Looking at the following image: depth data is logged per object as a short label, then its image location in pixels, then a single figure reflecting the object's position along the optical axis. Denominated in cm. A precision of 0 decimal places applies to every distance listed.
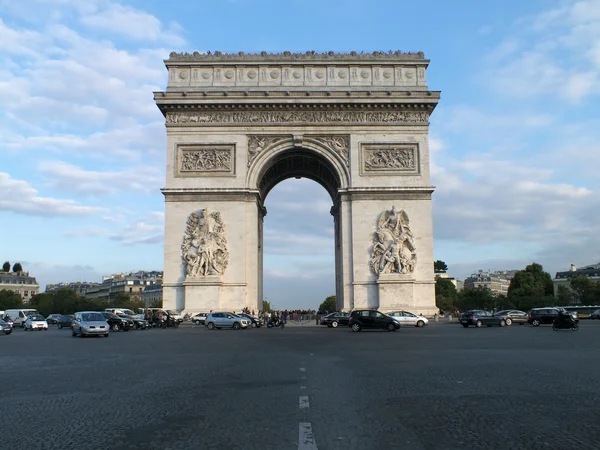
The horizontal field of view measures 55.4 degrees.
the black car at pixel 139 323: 3212
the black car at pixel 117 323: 3028
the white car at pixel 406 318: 3016
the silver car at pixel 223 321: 2923
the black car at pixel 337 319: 3225
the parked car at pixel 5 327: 3025
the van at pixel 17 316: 4688
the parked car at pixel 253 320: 3124
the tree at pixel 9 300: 8369
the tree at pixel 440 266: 11050
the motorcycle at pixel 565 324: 2840
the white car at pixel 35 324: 3738
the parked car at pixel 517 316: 3987
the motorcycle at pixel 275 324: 3358
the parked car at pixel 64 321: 4188
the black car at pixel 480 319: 3316
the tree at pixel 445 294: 8212
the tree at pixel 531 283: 7769
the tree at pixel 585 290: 7534
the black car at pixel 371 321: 2647
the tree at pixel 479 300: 7450
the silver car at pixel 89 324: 2323
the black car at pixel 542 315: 3569
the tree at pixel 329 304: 15377
